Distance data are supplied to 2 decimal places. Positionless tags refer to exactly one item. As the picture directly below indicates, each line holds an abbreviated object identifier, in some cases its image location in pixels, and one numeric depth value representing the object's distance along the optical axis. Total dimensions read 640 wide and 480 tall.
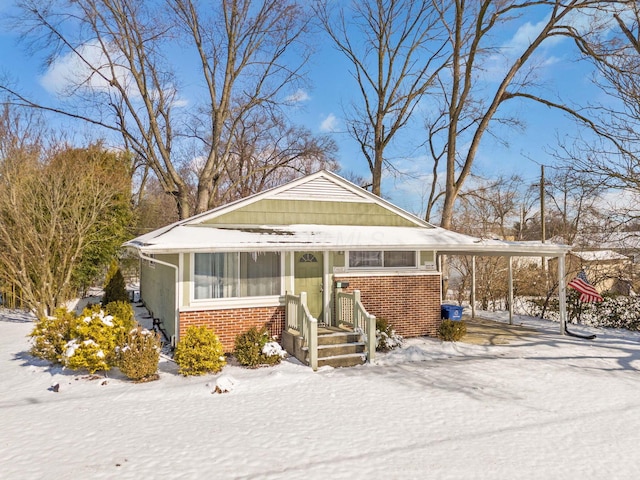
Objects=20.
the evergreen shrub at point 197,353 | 7.95
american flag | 11.64
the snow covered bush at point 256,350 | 8.55
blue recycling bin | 12.42
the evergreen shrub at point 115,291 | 15.11
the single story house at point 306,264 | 9.14
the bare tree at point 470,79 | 17.25
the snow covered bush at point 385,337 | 9.81
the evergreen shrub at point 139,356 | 7.57
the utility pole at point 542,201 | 21.45
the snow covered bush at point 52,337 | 8.55
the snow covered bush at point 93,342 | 7.68
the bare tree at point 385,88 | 21.58
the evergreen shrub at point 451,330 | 10.74
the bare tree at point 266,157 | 26.59
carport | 10.95
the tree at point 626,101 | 10.58
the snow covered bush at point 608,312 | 13.38
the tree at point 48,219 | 13.47
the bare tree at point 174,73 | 17.69
